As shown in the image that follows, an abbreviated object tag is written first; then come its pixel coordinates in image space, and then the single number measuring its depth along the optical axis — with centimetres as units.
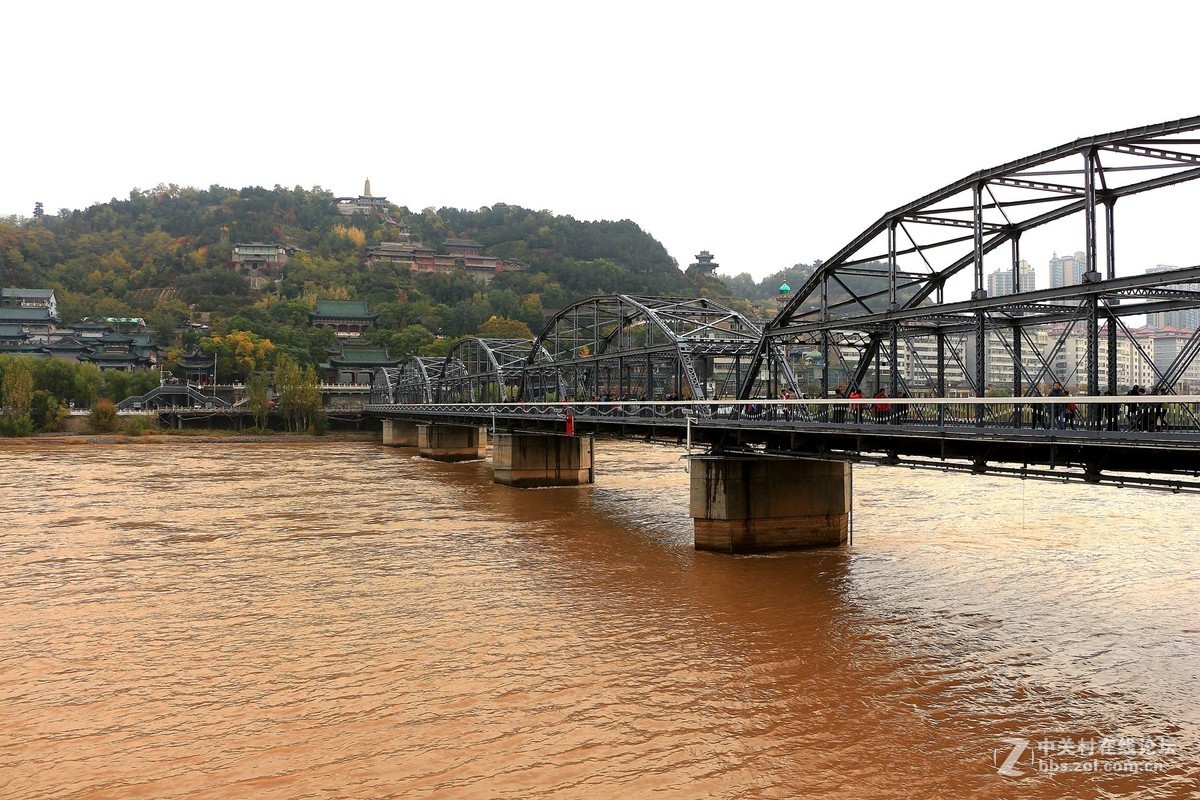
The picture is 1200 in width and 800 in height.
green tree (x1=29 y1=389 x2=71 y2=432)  9656
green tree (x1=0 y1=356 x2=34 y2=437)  9238
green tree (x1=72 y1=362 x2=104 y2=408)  10269
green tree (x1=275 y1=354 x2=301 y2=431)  11219
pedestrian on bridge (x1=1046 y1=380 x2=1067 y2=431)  1648
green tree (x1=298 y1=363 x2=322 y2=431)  11206
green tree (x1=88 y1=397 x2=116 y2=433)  9831
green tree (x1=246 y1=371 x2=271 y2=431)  11138
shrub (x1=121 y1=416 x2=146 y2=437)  9938
